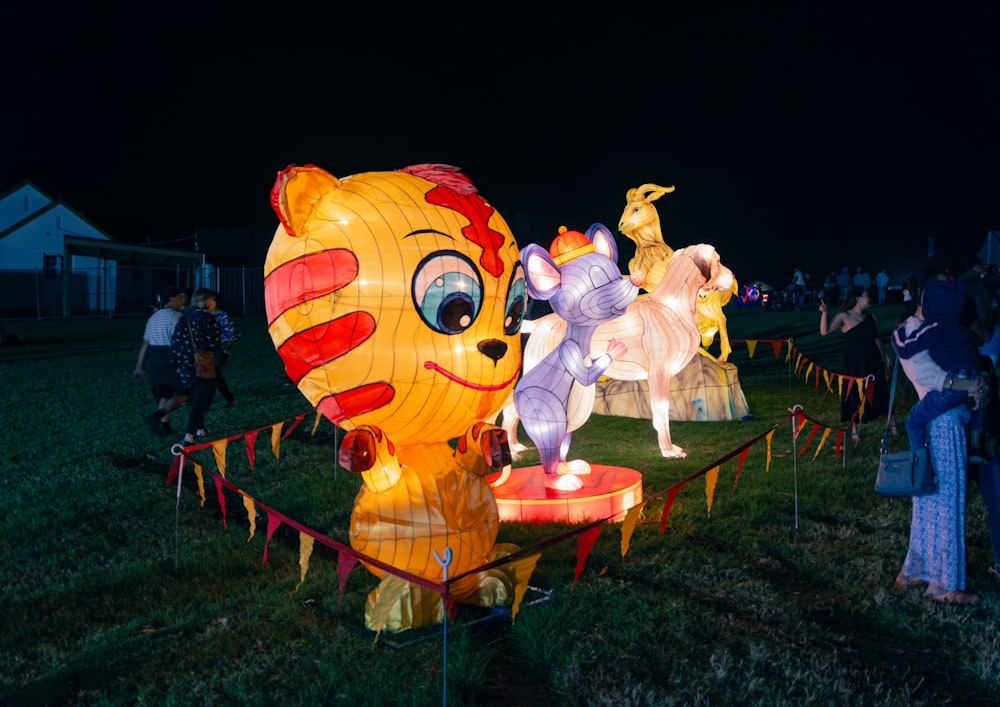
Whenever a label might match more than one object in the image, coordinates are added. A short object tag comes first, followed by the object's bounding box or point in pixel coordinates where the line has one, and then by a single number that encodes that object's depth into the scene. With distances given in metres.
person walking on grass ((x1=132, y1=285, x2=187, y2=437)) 10.91
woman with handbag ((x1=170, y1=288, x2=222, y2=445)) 10.22
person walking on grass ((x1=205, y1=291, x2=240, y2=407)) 10.76
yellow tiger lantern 4.35
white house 36.62
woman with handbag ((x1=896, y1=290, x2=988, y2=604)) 5.04
